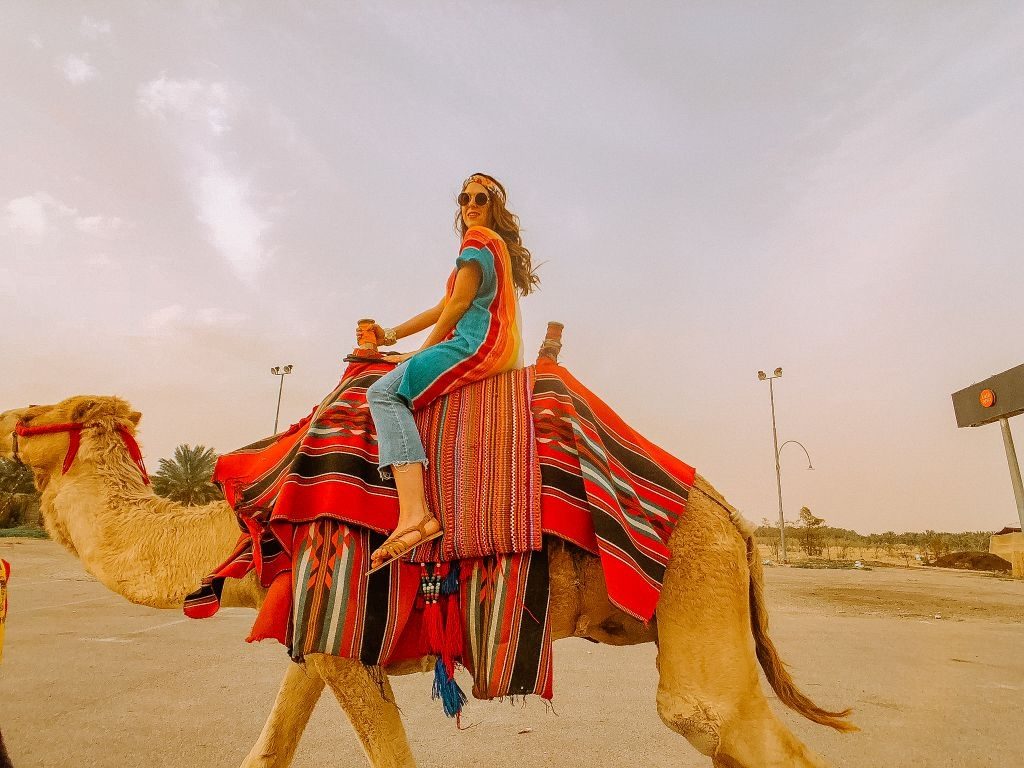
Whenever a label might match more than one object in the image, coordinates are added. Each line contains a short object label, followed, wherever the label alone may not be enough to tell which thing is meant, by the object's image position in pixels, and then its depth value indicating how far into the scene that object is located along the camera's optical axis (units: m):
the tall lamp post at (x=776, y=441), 31.34
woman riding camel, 2.56
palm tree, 24.12
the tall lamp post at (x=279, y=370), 32.69
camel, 2.39
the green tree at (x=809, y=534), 42.75
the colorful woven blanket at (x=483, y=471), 2.55
